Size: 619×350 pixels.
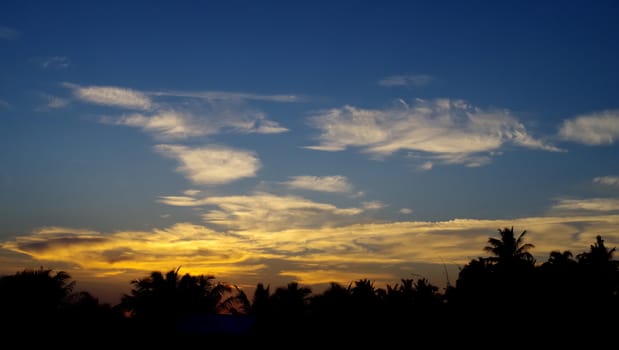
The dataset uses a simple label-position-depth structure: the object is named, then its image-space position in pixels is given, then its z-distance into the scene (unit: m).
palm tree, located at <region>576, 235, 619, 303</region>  31.61
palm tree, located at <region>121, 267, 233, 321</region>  43.41
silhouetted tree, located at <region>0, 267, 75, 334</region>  33.59
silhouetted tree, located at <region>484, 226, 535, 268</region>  47.28
